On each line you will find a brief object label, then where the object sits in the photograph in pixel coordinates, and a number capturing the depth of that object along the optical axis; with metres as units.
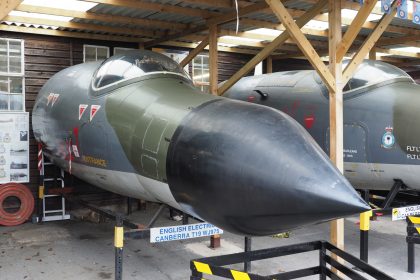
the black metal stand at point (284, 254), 3.87
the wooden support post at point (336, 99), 5.67
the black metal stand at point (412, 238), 6.09
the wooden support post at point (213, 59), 7.70
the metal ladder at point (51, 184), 8.83
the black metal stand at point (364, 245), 5.84
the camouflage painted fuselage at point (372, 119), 6.35
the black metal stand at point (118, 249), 4.71
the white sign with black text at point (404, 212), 6.16
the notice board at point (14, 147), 8.86
